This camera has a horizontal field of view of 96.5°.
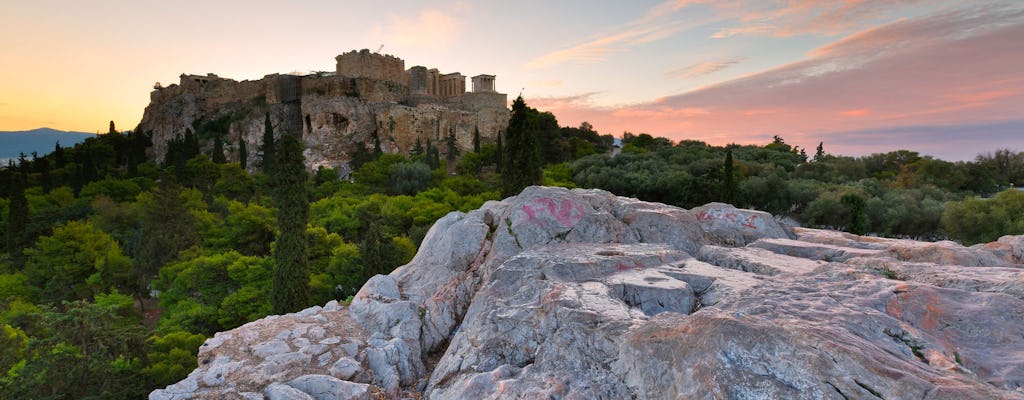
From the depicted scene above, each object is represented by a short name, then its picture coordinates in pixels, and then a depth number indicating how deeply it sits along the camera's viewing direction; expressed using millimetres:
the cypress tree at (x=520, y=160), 25484
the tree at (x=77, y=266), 23734
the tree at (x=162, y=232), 24578
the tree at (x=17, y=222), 30016
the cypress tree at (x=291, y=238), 16391
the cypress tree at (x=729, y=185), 28828
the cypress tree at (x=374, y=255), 18906
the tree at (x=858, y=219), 25781
